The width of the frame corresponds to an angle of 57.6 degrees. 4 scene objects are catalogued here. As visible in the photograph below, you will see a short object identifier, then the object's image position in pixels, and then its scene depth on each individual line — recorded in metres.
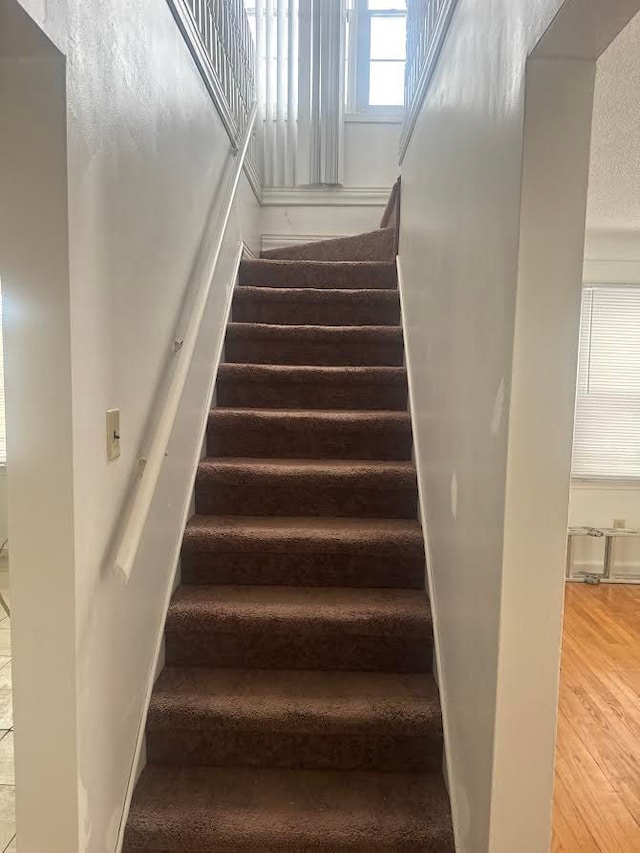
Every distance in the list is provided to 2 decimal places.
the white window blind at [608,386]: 4.26
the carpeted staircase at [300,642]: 1.49
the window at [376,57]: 4.25
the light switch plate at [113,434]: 1.29
